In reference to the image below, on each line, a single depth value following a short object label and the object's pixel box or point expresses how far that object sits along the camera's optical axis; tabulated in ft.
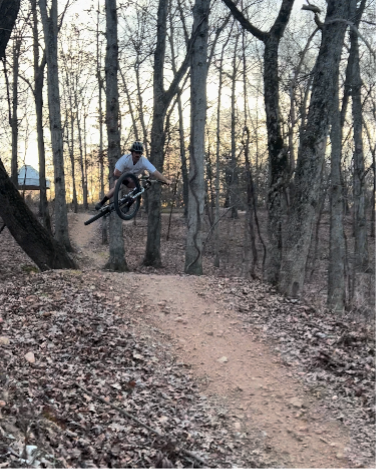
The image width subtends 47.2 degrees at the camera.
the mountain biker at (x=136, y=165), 29.19
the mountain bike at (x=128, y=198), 29.54
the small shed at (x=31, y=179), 123.75
